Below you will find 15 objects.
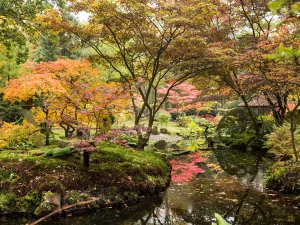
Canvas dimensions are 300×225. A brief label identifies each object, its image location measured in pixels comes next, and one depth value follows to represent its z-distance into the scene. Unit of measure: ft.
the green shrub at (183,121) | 68.49
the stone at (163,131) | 61.36
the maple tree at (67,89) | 18.30
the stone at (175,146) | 41.93
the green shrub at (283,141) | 26.62
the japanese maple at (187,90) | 57.06
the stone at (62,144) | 22.26
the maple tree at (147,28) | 22.48
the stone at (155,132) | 58.14
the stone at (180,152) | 35.70
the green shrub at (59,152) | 19.22
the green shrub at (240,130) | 41.86
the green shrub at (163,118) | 76.23
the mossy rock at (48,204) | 14.71
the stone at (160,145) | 41.01
